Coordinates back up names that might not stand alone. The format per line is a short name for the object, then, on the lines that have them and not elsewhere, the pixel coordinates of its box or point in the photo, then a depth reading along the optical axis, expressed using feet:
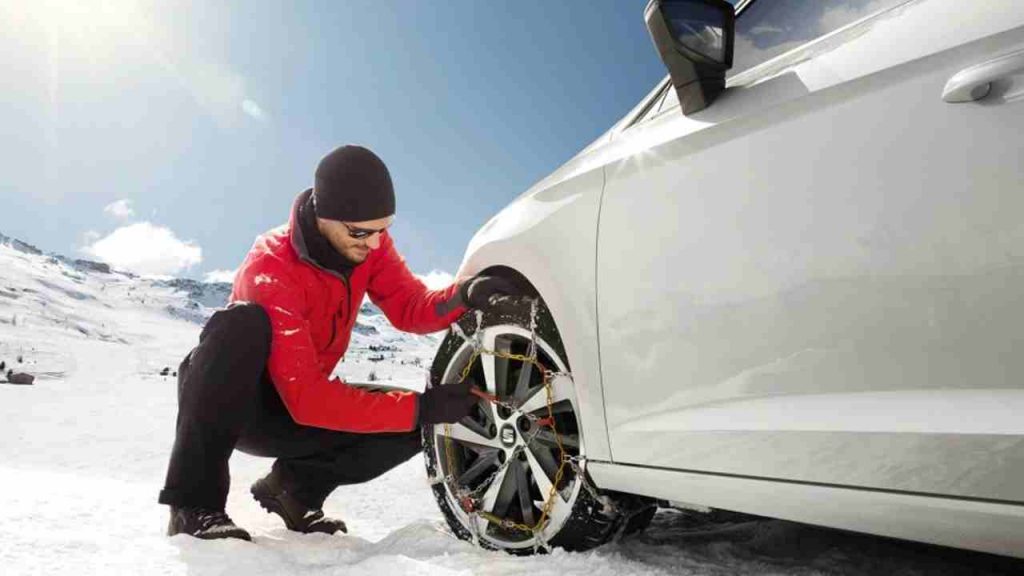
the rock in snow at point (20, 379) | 32.17
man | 7.57
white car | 3.68
